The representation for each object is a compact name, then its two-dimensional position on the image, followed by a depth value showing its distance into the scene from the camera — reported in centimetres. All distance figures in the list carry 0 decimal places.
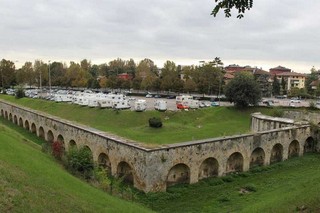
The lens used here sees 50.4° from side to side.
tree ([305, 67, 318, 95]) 8992
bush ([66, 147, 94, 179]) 1955
